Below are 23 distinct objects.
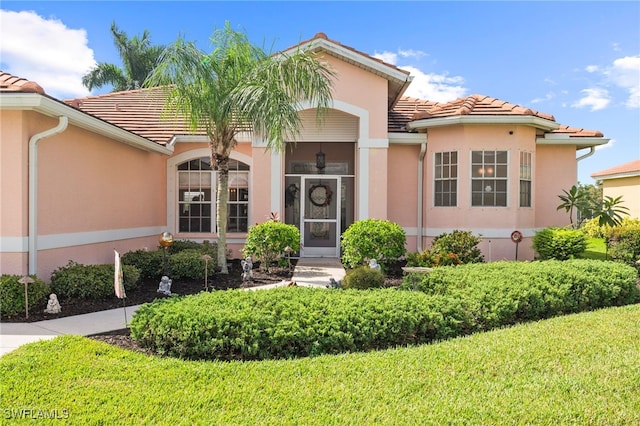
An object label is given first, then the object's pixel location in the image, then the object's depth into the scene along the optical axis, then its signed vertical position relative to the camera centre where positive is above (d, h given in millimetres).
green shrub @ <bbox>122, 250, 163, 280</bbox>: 9312 -1261
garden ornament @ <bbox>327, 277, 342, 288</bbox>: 7867 -1507
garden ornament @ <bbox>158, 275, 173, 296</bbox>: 7757 -1524
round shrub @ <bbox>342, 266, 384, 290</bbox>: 7520 -1337
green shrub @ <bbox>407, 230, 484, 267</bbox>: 9562 -1045
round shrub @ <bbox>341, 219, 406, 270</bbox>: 9523 -793
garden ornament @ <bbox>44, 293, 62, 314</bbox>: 6410 -1593
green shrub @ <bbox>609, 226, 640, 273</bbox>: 10055 -903
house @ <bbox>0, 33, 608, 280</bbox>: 8961 +1111
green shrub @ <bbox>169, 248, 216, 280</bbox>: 9188 -1349
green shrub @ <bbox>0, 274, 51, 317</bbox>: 6223 -1406
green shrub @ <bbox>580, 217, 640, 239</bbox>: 14797 -669
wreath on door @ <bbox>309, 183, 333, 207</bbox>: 13172 +528
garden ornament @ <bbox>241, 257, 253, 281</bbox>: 9109 -1429
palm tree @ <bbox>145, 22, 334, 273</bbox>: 8375 +2848
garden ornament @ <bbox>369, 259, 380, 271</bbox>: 8828 -1235
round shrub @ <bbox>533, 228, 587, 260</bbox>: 10430 -870
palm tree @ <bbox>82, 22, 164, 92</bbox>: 29984 +11472
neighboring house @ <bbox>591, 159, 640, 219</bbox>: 21906 +1766
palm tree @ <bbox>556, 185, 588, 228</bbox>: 11672 +352
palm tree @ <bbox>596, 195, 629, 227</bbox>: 11148 -64
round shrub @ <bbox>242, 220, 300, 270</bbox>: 9992 -813
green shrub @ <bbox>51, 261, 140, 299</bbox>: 7066 -1325
